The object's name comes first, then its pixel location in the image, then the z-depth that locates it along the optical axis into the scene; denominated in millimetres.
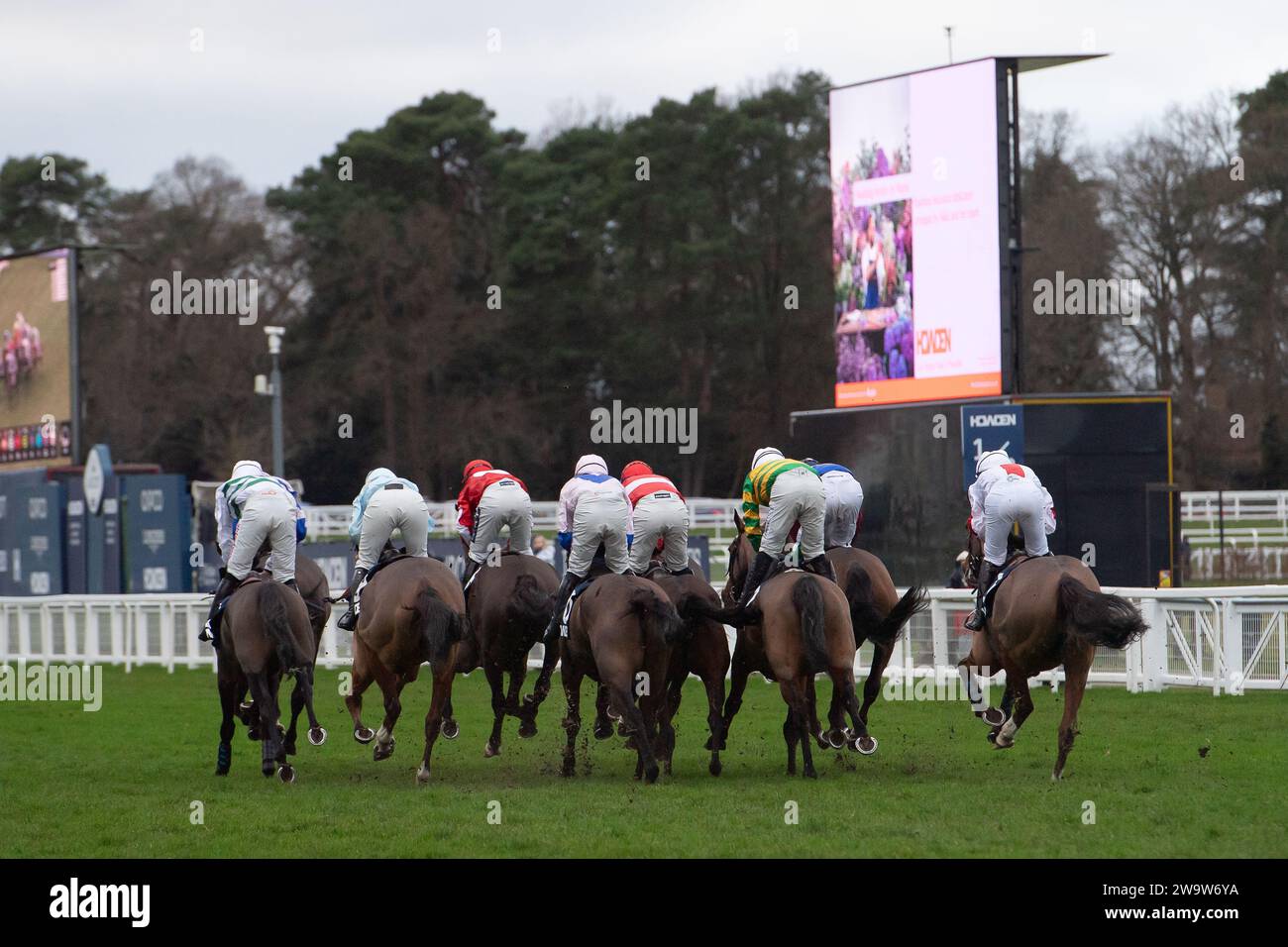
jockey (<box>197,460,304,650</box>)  10852
